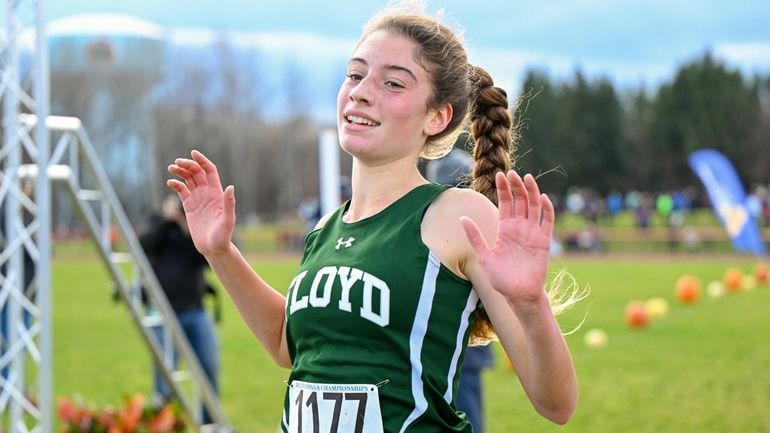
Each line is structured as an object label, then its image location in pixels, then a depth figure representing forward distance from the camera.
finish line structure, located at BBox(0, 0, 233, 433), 5.28
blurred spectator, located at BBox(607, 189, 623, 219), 57.25
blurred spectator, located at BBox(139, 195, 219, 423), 7.97
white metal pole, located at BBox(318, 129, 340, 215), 6.97
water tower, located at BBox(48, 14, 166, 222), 57.38
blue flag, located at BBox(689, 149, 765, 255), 23.92
